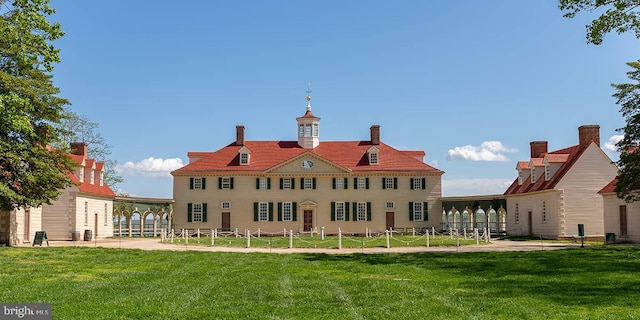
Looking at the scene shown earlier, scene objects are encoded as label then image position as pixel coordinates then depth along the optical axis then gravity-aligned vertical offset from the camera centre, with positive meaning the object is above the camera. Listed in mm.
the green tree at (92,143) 48534 +5101
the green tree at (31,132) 20594 +2986
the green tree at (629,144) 24031 +2179
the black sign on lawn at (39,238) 27922 -1538
